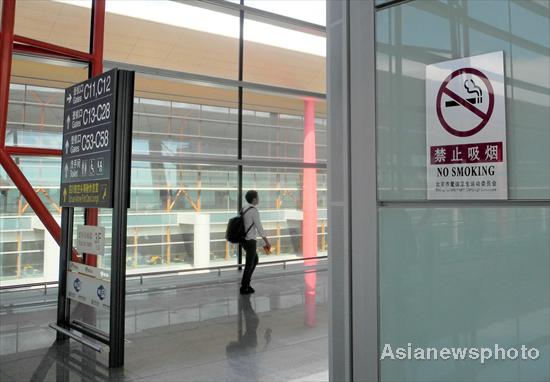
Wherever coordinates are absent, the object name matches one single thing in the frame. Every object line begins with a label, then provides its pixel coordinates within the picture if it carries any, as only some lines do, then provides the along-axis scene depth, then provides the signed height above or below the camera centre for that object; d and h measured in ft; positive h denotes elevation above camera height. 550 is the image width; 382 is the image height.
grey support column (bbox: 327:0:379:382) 7.18 +0.40
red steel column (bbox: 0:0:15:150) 22.26 +7.15
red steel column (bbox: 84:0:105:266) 25.30 +8.76
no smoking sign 5.92 +1.13
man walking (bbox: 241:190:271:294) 24.97 -0.76
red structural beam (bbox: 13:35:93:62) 23.49 +8.22
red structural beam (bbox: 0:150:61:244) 21.02 +0.87
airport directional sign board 14.98 +2.40
